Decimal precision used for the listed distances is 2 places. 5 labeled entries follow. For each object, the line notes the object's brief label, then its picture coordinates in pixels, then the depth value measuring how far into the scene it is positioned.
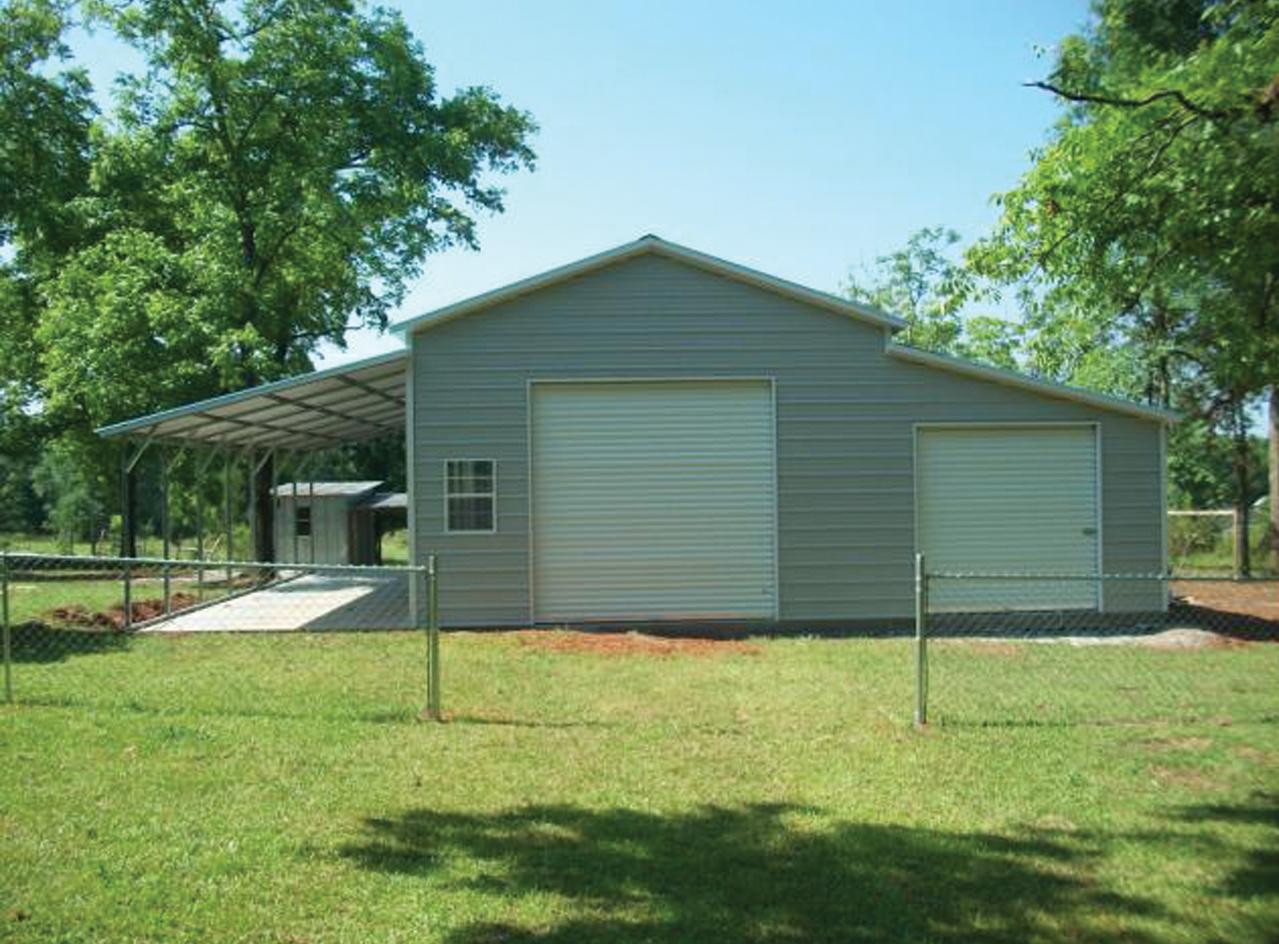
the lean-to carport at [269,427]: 14.09
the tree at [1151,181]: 6.62
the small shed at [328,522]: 28.16
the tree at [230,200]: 22.55
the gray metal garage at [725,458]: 13.68
